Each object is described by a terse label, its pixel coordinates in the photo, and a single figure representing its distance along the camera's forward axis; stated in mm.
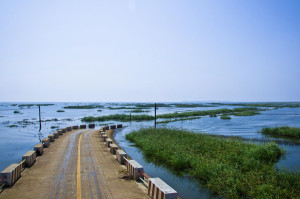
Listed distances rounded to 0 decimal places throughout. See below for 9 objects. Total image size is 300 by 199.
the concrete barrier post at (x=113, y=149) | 16328
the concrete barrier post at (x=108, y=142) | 19234
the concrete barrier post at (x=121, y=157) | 13473
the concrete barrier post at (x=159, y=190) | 7031
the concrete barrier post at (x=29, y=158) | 12492
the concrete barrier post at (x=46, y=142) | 18906
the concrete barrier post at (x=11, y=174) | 9479
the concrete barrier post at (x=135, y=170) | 10359
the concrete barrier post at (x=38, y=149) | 15675
